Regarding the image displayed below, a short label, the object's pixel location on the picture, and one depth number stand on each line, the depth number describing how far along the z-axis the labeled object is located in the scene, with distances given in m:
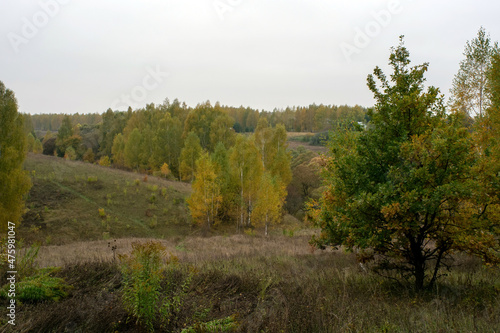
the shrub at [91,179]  31.07
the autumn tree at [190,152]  42.34
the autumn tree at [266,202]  27.70
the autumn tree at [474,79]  16.26
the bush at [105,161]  55.28
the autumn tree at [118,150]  55.81
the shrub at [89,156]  61.62
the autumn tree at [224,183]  30.16
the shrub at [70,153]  56.13
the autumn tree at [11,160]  18.31
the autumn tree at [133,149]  50.09
